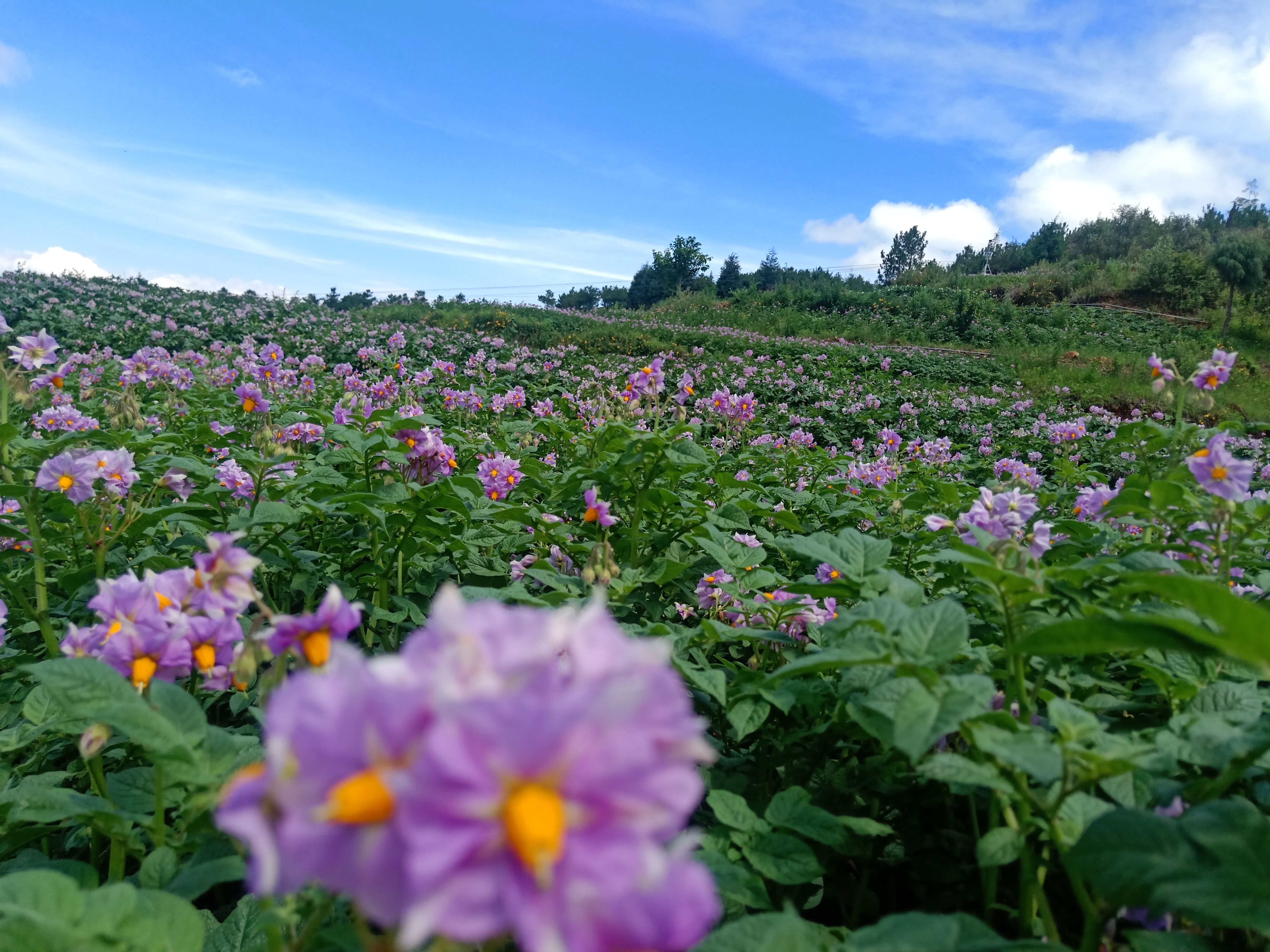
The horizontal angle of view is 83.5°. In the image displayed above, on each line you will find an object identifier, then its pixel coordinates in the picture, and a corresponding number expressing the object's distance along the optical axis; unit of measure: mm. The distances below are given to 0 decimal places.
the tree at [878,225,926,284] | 60188
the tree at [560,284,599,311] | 59344
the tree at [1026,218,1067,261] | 43094
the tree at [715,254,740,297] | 52750
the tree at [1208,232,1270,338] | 24062
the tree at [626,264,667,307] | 55344
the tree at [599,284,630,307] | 55375
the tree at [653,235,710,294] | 54594
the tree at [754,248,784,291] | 47562
